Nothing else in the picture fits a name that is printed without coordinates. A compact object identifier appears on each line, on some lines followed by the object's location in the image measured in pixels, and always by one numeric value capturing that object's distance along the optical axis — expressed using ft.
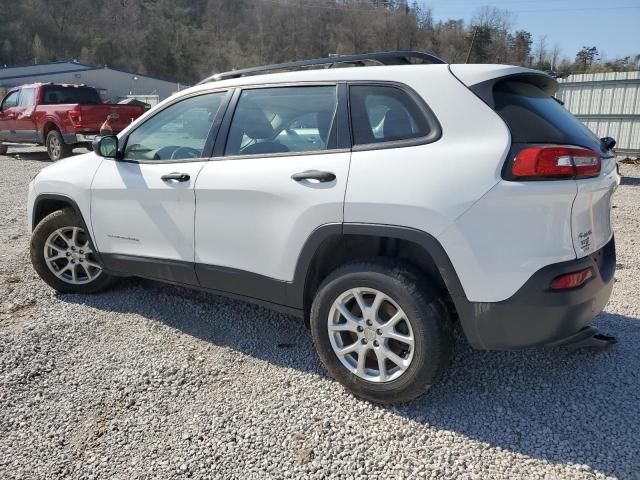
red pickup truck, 42.86
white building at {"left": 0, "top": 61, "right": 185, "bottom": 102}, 180.50
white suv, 7.94
